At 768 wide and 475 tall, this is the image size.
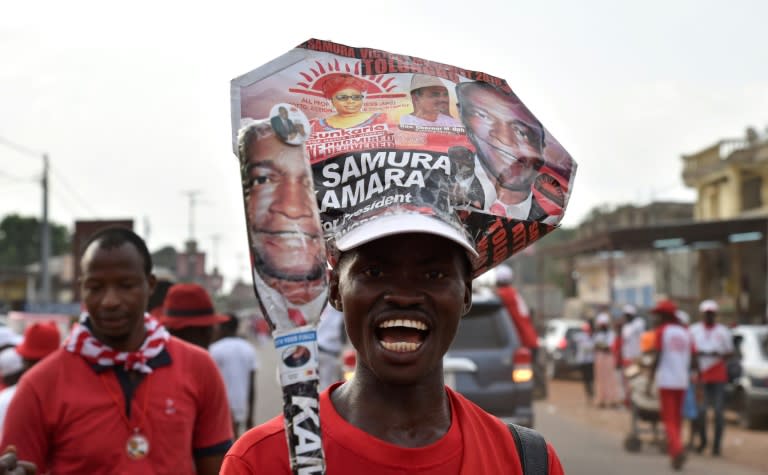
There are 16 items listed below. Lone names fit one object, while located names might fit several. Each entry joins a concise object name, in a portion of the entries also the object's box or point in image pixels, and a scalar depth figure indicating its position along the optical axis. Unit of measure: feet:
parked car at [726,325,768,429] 50.39
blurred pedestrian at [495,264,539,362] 34.76
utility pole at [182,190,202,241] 164.17
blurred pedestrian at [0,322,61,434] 19.70
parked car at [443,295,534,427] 32.48
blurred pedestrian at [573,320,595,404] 69.21
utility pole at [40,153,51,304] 109.40
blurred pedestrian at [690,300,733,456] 41.70
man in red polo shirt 11.87
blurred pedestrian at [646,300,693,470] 36.30
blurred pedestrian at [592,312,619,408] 62.90
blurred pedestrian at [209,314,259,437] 27.89
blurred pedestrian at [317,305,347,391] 35.49
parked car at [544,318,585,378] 86.17
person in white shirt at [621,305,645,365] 56.65
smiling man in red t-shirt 6.47
